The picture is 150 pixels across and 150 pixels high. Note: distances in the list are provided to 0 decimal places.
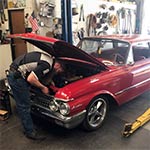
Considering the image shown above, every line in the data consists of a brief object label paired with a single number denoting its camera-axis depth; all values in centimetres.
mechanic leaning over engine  268
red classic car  268
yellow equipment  301
